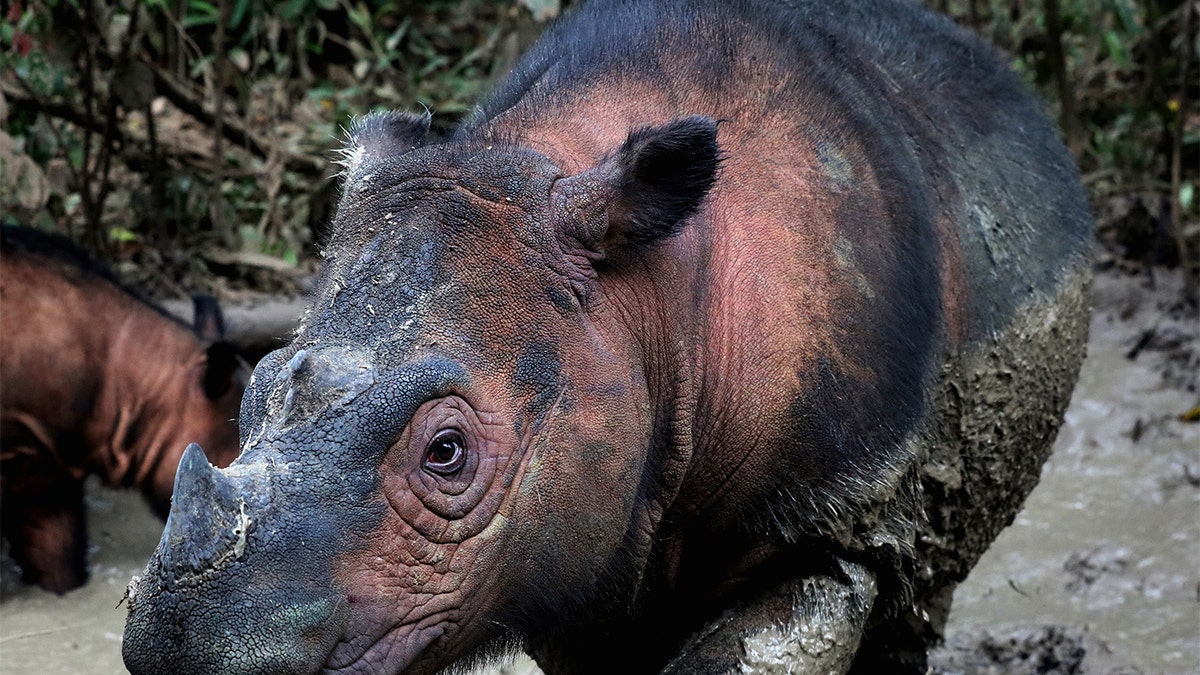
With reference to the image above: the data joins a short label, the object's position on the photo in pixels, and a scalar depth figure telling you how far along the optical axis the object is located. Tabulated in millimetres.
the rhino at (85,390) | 11937
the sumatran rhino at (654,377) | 4887
